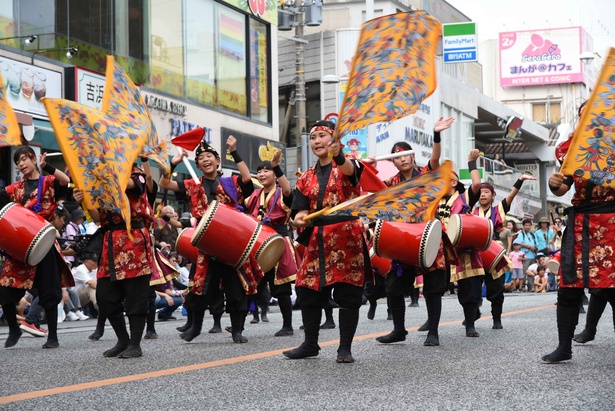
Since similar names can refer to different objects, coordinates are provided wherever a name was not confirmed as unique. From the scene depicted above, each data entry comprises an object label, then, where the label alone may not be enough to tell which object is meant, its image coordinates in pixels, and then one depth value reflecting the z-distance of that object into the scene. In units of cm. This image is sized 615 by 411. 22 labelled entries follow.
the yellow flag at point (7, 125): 724
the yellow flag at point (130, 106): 725
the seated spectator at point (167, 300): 1268
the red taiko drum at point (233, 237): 766
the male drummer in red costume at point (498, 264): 965
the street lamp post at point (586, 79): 7253
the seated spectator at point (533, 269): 2209
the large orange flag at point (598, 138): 590
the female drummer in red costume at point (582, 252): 610
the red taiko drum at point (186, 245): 912
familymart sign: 3095
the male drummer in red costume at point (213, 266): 841
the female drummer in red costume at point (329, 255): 661
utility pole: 2811
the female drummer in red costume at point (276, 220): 944
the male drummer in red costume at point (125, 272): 722
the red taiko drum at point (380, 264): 1141
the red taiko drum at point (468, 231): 882
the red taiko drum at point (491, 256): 954
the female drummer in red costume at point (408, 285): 792
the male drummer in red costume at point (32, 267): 802
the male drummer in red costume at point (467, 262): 887
